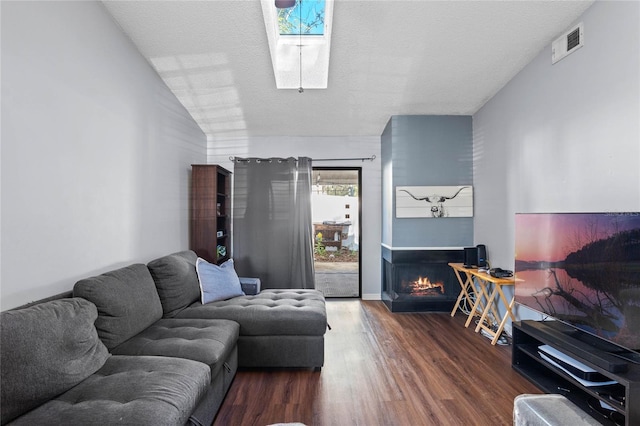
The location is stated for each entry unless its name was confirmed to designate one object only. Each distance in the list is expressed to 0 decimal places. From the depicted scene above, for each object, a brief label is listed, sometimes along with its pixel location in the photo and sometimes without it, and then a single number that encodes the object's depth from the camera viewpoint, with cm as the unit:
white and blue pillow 280
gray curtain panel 405
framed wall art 397
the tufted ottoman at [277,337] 242
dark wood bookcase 373
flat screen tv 166
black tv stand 152
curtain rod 457
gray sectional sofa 123
